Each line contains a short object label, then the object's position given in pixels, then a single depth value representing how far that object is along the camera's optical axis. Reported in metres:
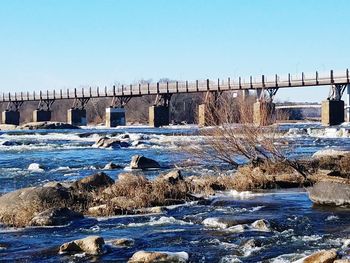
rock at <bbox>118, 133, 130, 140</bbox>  51.01
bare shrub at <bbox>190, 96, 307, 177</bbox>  20.44
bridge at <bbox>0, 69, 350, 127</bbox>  67.74
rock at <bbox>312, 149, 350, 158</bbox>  23.13
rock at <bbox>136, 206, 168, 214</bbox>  15.77
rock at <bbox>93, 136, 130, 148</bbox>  43.28
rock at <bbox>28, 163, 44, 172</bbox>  27.55
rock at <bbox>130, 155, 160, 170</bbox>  26.90
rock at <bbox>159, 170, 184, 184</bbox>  19.17
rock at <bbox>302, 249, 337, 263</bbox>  9.95
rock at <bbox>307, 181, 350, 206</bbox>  16.02
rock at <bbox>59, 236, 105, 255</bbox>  11.45
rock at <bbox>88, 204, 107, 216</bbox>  15.52
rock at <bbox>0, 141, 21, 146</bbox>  47.79
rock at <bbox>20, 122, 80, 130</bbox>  83.19
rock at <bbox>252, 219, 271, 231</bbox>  13.38
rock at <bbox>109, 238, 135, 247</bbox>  12.07
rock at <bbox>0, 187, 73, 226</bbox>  14.60
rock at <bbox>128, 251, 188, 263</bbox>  10.64
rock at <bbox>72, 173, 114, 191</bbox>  18.69
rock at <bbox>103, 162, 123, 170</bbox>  27.80
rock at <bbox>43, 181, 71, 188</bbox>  18.52
